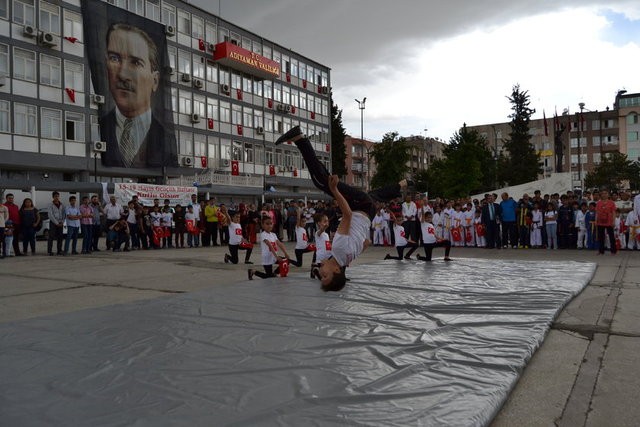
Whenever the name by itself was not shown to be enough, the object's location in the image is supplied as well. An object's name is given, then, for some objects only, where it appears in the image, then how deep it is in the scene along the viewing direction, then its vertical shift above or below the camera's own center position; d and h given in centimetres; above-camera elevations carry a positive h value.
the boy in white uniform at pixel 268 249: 951 -73
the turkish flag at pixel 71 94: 3138 +788
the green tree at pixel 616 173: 5103 +368
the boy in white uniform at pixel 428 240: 1203 -74
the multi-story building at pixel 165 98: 2942 +901
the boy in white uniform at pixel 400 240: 1245 -76
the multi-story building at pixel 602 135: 7688 +1179
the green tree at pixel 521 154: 4903 +551
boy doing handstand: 719 -11
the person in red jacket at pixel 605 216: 1378 -25
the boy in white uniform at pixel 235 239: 1255 -67
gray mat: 314 -126
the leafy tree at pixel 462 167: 4391 +385
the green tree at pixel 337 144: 6281 +878
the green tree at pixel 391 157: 5312 +585
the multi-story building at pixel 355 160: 8638 +935
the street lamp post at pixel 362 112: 5344 +1095
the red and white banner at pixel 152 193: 2034 +95
